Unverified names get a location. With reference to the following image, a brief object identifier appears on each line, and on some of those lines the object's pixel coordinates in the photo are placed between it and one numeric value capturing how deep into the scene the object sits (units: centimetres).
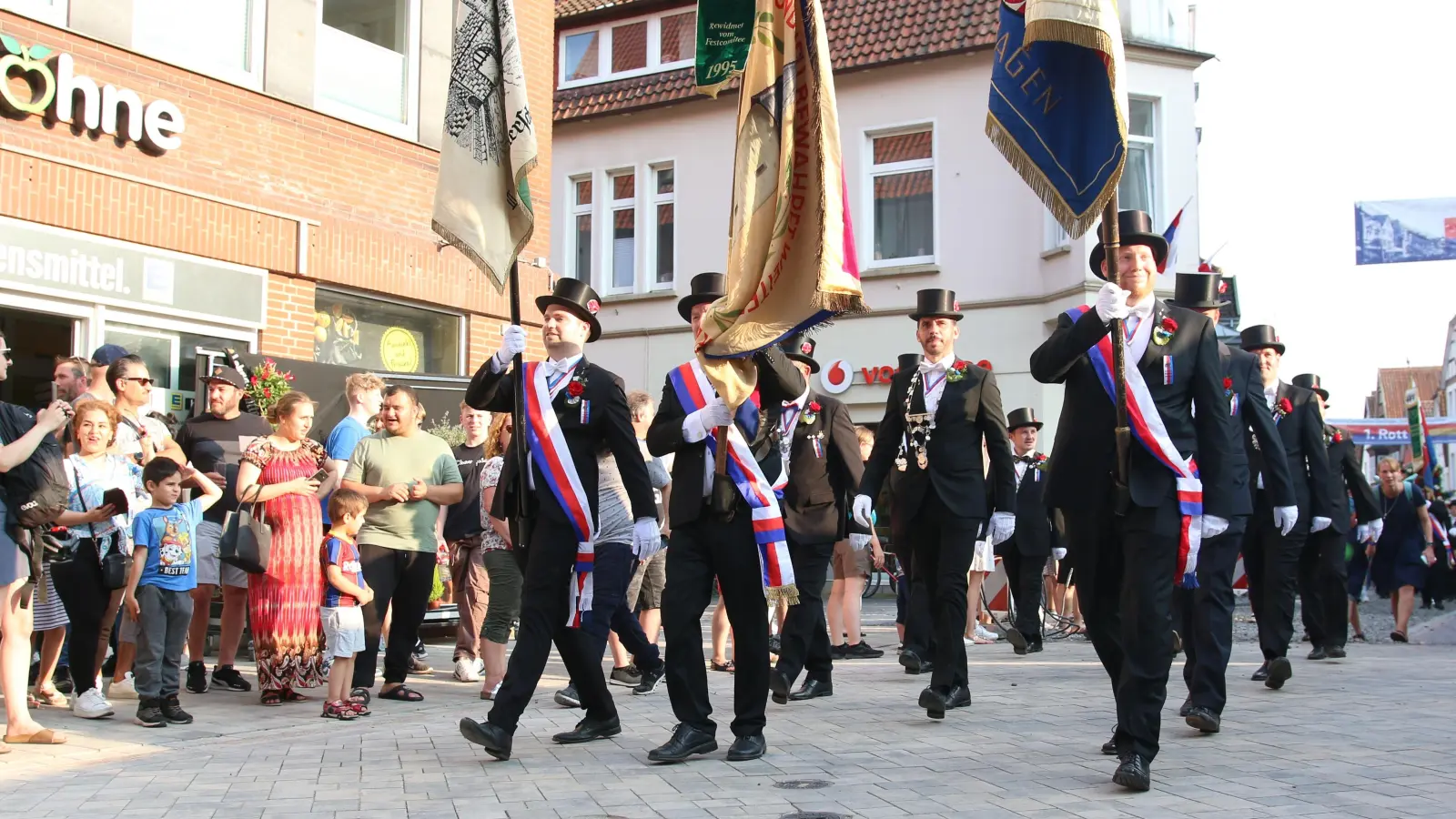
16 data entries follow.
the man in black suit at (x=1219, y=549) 681
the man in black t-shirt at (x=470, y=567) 969
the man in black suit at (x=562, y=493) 610
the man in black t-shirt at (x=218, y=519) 900
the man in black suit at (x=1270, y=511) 877
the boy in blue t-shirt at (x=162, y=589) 746
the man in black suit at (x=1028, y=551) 1188
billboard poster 3634
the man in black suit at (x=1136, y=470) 557
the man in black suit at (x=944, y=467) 754
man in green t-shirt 848
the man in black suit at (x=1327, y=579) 1027
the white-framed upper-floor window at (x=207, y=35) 1179
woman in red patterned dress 834
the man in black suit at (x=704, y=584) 612
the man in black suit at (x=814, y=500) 803
